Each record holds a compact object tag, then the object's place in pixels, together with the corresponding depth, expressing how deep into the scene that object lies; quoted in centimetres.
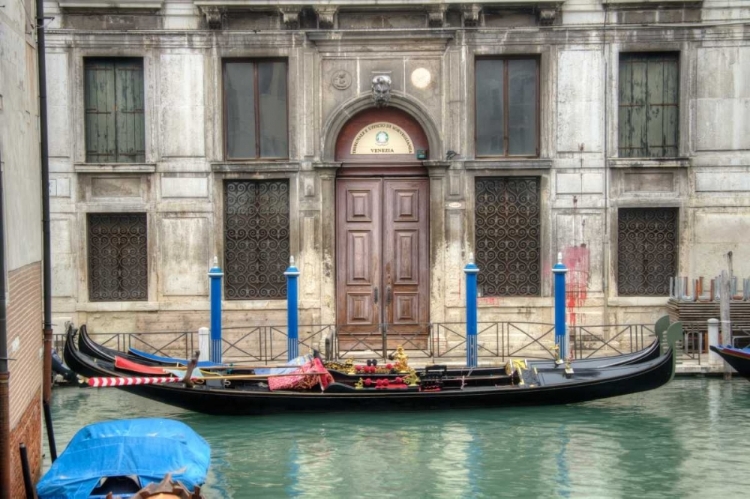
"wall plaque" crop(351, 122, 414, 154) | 1880
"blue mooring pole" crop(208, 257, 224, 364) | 1670
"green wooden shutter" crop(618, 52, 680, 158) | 1858
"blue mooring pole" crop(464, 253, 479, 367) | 1666
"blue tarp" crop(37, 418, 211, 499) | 903
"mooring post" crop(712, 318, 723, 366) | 1683
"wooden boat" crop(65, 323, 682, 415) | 1458
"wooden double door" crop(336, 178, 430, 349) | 1869
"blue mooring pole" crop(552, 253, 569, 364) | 1658
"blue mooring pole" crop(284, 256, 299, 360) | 1667
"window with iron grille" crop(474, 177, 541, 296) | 1864
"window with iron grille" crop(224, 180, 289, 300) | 1861
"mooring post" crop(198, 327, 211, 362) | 1681
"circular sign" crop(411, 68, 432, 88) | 1850
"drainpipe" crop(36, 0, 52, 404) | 1085
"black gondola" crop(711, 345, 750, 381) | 1591
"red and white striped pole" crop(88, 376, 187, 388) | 1277
